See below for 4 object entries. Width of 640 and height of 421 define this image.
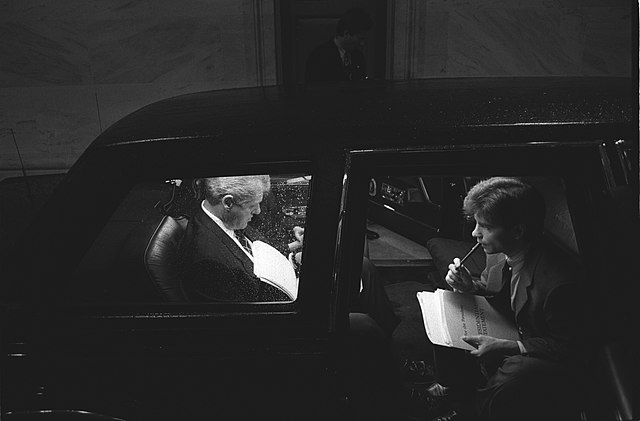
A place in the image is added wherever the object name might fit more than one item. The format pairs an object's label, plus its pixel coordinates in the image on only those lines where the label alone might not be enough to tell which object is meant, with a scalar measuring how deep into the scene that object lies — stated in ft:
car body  4.90
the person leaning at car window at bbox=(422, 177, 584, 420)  5.09
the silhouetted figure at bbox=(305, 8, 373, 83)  15.62
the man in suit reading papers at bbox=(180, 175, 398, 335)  5.14
